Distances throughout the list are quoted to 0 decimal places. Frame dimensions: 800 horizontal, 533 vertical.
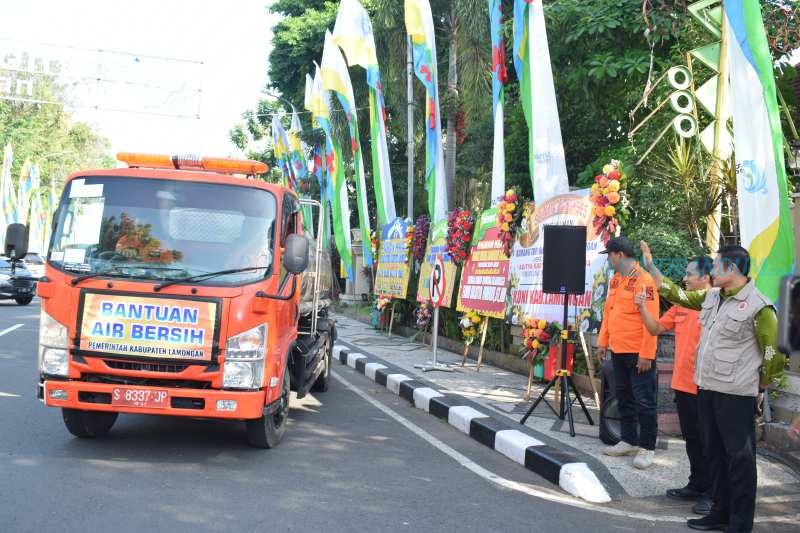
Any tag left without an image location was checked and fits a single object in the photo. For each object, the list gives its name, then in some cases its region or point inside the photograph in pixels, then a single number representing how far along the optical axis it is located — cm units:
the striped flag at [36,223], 5344
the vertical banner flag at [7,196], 4841
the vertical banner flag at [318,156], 2611
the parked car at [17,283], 2433
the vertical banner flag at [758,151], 671
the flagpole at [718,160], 912
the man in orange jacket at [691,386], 568
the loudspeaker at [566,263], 797
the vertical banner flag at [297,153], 2973
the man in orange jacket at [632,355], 631
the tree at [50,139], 6078
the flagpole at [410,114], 2164
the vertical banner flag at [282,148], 3125
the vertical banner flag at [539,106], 1075
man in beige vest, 477
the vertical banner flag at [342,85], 2081
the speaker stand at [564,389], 758
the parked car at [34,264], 2981
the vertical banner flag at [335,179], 2145
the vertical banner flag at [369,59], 1944
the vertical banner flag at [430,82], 1636
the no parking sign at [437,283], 1200
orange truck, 601
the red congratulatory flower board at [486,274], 1193
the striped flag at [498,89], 1330
